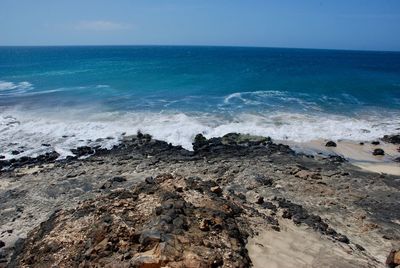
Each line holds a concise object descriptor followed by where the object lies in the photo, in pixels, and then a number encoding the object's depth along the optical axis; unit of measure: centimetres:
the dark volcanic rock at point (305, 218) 1262
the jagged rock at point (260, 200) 1481
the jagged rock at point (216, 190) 1318
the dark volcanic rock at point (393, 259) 1059
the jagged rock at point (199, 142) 2358
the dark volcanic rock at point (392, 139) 2588
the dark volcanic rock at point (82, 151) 2324
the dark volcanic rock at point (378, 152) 2347
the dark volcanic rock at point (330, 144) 2480
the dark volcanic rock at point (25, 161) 2138
